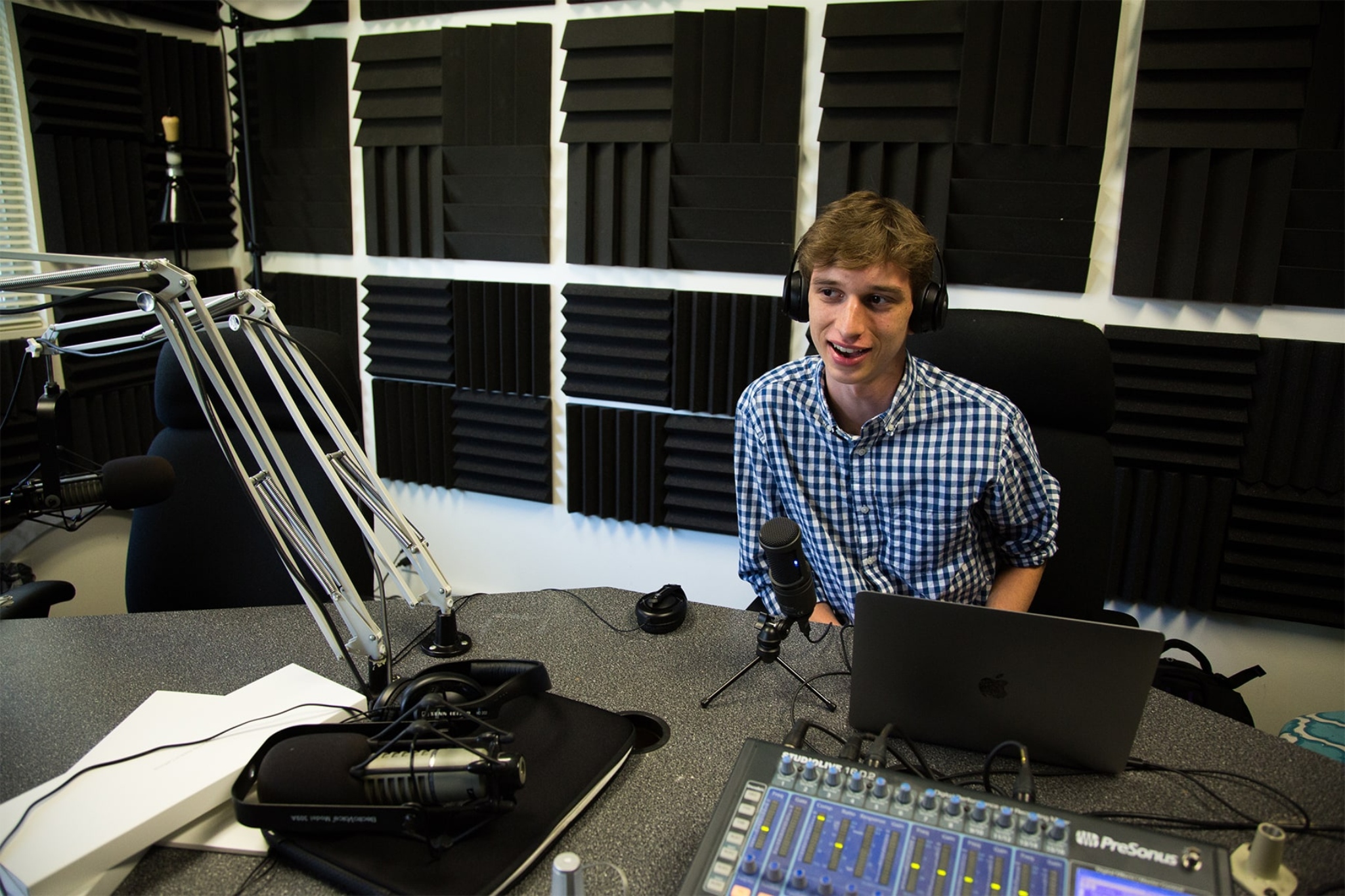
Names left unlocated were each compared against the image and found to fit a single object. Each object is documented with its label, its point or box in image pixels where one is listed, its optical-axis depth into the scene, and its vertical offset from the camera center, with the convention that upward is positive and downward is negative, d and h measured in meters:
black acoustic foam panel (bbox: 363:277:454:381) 3.09 -0.25
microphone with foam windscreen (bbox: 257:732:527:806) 0.87 -0.52
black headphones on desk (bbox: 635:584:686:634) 1.37 -0.53
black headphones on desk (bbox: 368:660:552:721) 1.02 -0.51
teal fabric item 1.89 -0.98
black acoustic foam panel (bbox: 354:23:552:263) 2.84 +0.40
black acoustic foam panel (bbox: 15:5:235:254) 2.63 +0.40
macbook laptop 0.94 -0.45
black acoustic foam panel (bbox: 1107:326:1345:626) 2.17 -0.48
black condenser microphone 1.03 -0.36
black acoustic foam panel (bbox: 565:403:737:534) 2.78 -0.65
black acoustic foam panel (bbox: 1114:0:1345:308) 2.04 +0.31
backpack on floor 1.87 -0.87
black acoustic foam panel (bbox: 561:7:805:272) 2.52 +0.38
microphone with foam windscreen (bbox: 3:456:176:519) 1.01 -0.28
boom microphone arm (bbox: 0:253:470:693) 1.03 -0.25
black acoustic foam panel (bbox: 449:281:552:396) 2.95 -0.25
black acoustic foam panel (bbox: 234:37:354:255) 3.13 +0.40
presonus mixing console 0.76 -0.51
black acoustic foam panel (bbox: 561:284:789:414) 2.65 -0.24
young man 1.46 -0.32
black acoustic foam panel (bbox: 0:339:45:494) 2.56 -0.49
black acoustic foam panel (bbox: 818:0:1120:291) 2.22 +0.40
